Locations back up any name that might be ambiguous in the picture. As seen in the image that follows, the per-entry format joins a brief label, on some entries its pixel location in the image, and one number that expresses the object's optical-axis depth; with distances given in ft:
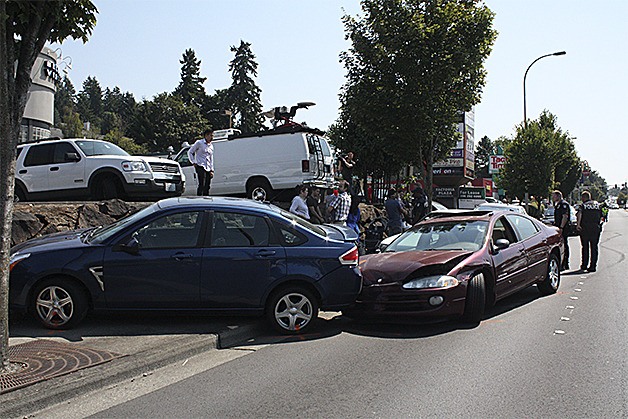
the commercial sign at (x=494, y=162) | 203.76
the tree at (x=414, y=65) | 53.67
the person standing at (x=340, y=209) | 41.85
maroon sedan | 24.71
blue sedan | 22.70
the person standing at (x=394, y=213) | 45.88
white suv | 41.22
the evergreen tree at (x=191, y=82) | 260.21
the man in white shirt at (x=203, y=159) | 42.96
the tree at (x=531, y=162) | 119.75
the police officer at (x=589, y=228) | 42.93
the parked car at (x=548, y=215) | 96.65
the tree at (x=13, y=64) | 17.65
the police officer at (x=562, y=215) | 43.98
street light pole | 103.63
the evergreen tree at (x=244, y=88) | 210.59
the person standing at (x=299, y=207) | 40.55
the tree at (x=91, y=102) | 444.84
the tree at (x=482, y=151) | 339.57
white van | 50.03
